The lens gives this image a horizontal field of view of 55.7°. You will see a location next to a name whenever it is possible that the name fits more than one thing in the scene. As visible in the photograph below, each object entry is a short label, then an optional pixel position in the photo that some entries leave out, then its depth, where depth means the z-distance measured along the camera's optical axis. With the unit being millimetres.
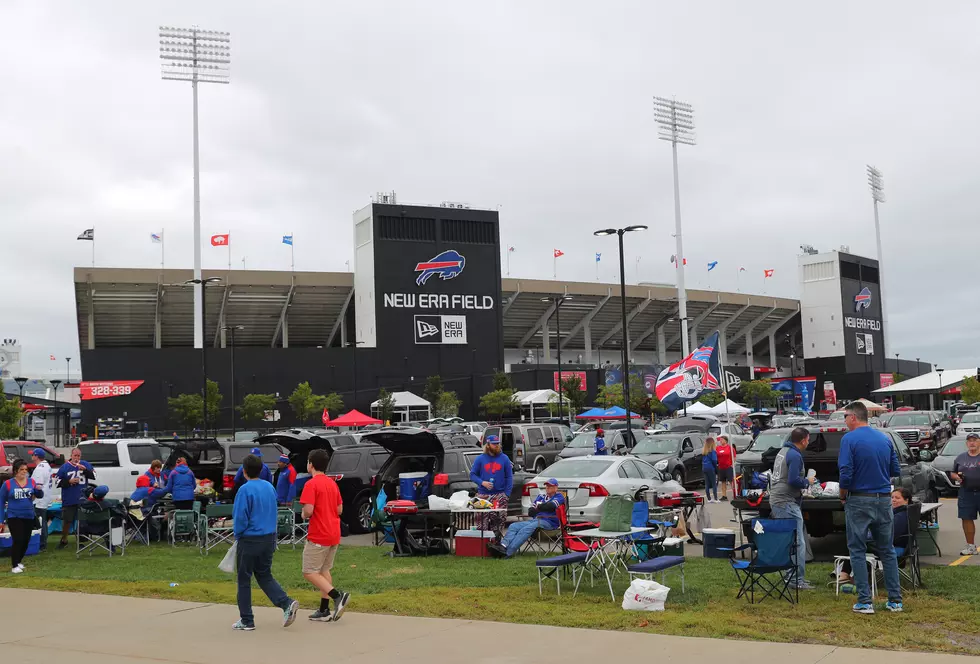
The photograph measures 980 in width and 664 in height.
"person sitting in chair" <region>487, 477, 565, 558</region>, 11969
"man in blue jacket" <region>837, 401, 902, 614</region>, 8320
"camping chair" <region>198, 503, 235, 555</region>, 14664
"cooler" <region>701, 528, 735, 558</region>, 11531
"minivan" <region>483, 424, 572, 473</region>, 28078
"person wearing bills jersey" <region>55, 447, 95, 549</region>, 15250
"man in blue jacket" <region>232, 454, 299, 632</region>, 8406
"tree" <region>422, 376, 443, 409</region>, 66625
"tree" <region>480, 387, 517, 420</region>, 63938
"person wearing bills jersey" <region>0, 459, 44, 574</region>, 12977
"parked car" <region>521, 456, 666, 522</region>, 14312
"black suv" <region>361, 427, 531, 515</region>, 15617
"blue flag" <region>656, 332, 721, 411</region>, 25953
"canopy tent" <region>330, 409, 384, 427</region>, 45438
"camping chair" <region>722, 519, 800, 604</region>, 8859
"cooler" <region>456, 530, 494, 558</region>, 12852
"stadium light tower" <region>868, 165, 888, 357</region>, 99500
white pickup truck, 19031
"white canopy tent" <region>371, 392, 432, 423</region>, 61969
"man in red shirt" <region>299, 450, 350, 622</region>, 8883
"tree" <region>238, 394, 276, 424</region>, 60078
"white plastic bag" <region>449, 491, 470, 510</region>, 13164
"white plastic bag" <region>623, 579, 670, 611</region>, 8805
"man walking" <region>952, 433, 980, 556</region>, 11594
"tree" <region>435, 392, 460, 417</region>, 63869
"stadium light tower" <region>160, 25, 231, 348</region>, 59094
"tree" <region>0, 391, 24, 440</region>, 43562
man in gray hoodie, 9852
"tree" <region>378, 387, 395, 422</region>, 60906
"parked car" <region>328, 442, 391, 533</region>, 16547
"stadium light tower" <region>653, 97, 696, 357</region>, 71500
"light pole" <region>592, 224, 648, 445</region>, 29859
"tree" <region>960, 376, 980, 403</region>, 76750
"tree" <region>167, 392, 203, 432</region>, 57344
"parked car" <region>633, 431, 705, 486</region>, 23219
